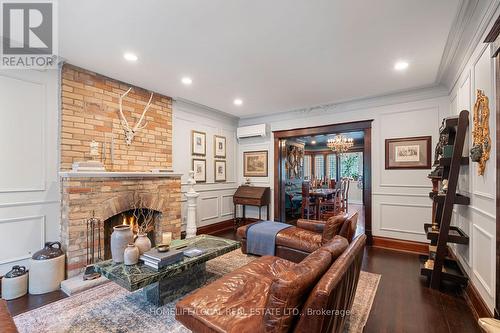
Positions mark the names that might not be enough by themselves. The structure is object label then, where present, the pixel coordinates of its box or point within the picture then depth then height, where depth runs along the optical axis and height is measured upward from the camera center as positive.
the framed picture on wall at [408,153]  3.79 +0.26
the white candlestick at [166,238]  2.59 -0.78
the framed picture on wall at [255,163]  5.61 +0.13
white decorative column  4.30 -0.78
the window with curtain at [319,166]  10.58 +0.10
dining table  6.05 -0.68
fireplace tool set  2.90 -0.90
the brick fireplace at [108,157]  2.82 +0.17
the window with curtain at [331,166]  10.37 +0.10
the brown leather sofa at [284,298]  1.08 -0.74
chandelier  7.14 +0.78
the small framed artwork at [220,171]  5.32 -0.06
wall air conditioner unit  5.44 +0.90
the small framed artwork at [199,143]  4.81 +0.55
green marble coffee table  1.92 -0.92
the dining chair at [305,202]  5.82 -0.87
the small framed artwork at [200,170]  4.82 -0.03
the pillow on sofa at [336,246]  1.67 -0.61
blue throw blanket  3.38 -1.04
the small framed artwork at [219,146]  5.34 +0.52
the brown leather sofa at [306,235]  2.77 -0.94
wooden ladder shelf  2.52 -0.49
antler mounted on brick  3.56 +0.64
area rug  1.91 -1.32
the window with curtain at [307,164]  10.66 +0.19
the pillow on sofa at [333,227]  2.77 -0.71
